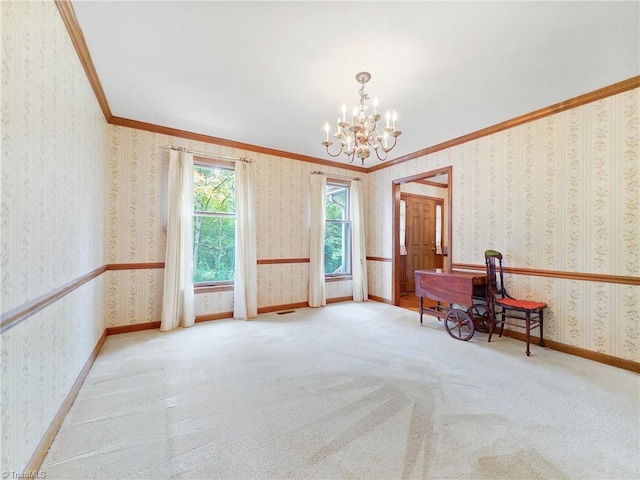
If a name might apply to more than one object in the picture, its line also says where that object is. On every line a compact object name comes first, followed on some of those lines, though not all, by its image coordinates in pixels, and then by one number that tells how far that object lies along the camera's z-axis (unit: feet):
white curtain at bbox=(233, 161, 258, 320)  12.76
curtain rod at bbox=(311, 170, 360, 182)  15.20
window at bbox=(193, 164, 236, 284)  12.60
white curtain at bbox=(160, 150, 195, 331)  11.23
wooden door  19.49
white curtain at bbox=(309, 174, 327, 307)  14.96
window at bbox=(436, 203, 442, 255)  21.06
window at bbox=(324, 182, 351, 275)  16.40
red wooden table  10.14
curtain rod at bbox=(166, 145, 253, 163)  11.66
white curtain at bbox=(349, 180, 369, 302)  16.35
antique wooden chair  9.09
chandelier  7.41
